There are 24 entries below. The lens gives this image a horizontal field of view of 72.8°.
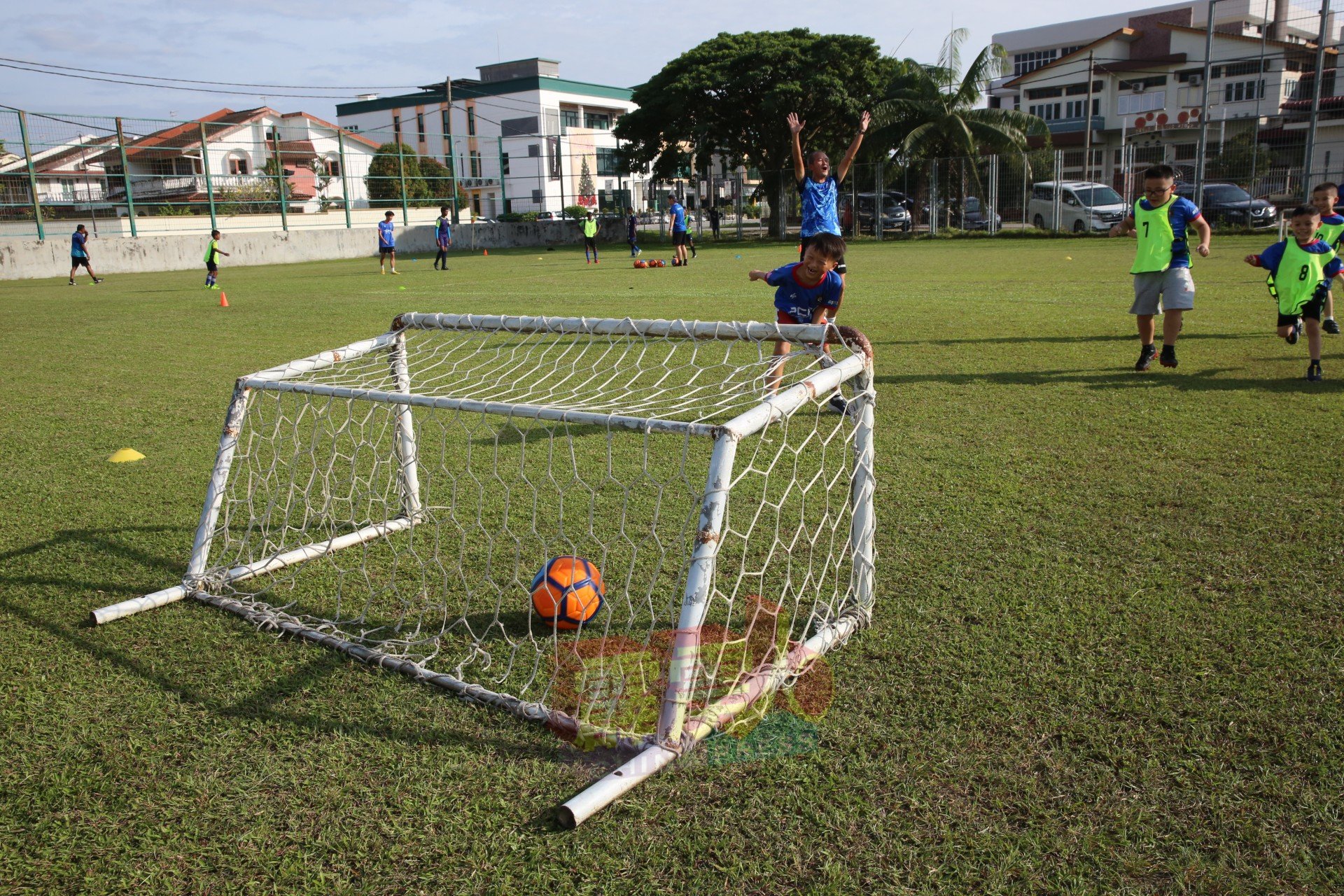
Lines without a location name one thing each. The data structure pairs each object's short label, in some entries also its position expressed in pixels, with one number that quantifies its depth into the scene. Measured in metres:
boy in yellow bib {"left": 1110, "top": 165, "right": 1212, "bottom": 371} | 6.86
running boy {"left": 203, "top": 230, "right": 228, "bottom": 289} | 18.19
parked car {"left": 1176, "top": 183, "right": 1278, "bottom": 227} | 24.47
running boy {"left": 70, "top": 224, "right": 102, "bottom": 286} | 21.77
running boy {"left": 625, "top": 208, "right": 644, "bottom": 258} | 25.77
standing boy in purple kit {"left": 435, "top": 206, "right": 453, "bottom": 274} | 23.17
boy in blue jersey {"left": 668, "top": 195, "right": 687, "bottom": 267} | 21.94
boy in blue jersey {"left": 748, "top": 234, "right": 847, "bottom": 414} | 5.17
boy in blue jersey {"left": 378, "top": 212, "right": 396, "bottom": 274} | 21.66
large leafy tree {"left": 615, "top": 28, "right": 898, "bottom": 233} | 31.47
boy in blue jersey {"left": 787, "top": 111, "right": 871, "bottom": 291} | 7.43
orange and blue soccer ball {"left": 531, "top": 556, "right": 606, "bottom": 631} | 3.18
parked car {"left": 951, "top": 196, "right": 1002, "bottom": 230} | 31.02
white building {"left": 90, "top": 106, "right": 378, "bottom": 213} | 26.67
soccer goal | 2.67
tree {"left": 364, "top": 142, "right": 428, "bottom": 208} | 33.91
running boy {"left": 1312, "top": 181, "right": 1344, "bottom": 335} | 7.41
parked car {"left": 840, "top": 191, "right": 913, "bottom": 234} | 32.62
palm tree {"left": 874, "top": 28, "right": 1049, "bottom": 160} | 29.97
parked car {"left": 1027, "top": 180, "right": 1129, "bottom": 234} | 27.05
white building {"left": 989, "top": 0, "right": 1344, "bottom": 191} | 41.56
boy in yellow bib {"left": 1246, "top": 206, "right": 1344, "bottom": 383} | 6.63
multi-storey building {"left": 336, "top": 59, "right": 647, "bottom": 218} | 60.25
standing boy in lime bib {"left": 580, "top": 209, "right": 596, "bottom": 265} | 23.98
